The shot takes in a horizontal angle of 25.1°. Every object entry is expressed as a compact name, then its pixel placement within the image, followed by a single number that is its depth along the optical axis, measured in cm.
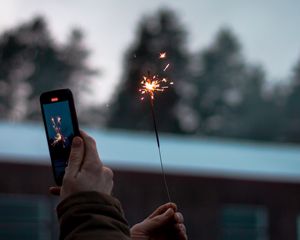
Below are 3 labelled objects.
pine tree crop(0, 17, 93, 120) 4437
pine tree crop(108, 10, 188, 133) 4206
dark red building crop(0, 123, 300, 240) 1497
